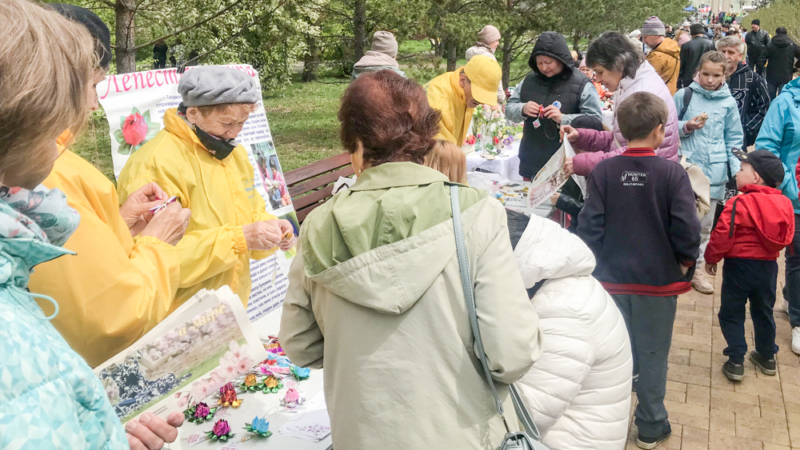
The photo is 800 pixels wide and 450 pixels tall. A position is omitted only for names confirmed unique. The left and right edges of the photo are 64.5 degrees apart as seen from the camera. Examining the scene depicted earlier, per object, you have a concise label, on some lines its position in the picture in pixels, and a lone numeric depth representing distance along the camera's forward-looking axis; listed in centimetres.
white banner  310
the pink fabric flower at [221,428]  204
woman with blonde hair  71
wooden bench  480
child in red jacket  350
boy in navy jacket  284
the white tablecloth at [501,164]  540
